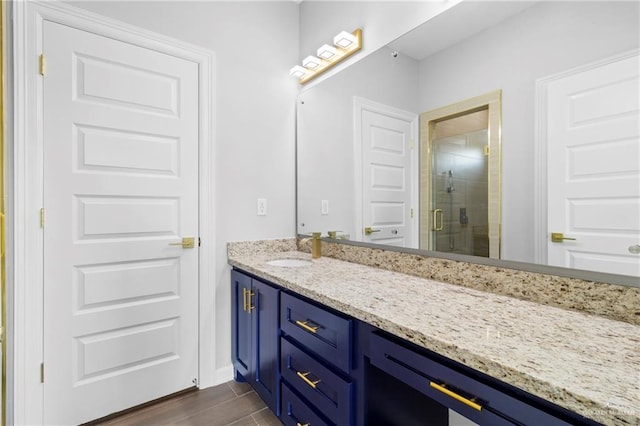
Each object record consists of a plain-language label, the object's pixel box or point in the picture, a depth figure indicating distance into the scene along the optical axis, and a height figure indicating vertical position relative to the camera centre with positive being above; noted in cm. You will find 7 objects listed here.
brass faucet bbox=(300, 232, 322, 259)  206 -23
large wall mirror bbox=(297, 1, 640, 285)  95 +30
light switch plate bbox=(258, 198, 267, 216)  220 +4
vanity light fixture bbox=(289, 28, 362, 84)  194 +105
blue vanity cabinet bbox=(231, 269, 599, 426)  70 -53
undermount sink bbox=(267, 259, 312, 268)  193 -32
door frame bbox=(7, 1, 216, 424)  144 +2
